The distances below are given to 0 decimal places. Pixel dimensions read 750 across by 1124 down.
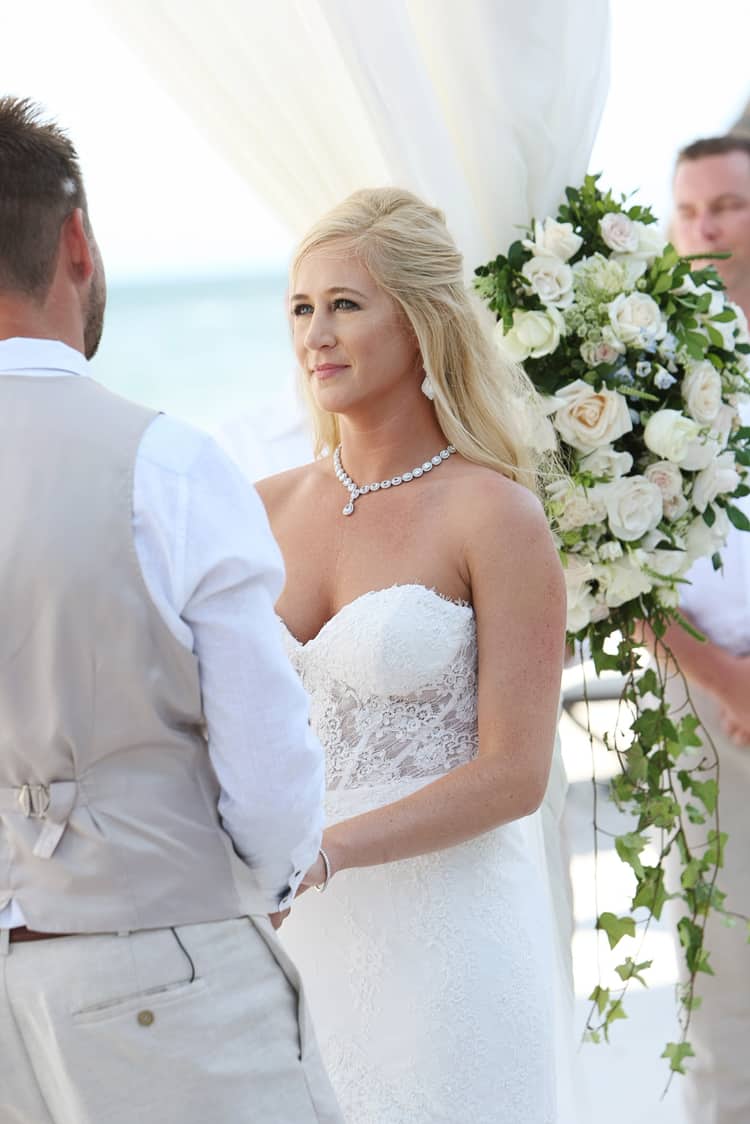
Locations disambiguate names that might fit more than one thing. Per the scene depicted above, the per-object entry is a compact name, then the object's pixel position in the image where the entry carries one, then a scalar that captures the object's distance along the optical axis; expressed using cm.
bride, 437
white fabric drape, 535
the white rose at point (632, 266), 536
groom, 297
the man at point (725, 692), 650
